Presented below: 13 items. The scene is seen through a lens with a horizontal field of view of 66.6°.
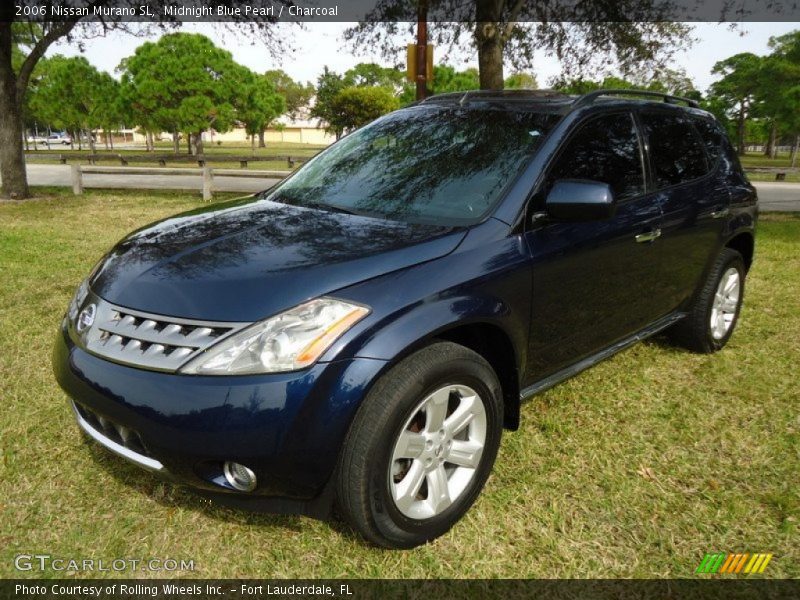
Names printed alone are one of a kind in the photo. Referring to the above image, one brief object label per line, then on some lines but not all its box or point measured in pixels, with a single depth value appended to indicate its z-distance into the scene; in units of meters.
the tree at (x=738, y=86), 51.83
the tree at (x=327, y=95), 44.12
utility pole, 8.48
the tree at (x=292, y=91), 85.31
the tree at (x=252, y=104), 43.28
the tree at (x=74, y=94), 41.56
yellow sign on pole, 8.52
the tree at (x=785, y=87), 40.75
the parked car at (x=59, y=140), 77.38
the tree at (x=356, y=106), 41.31
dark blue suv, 2.01
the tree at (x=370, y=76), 69.19
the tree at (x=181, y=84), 39.97
